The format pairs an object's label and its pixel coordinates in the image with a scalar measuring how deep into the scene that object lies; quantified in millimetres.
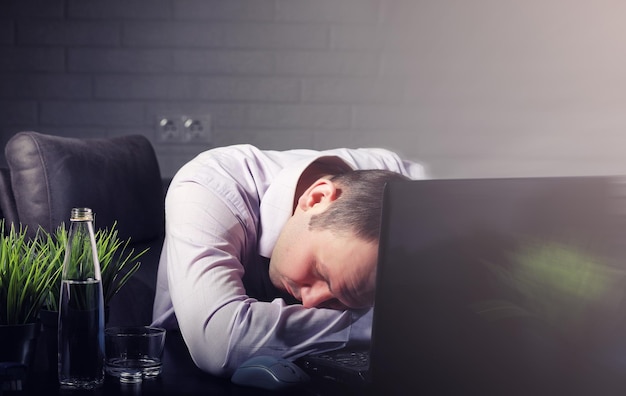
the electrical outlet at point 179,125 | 2912
